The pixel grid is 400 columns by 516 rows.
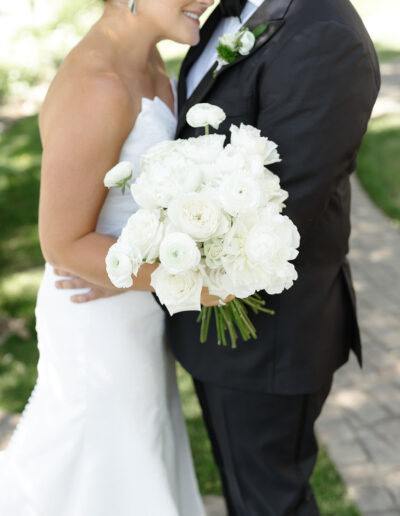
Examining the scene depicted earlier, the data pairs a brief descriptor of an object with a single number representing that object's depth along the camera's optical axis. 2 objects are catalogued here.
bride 2.04
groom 1.81
